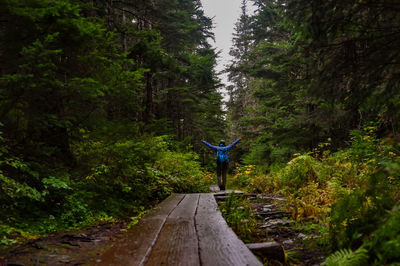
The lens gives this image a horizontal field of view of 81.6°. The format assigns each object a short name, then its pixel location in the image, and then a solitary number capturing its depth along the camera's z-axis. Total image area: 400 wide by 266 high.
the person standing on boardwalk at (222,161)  10.81
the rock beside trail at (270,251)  3.17
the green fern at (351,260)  1.95
